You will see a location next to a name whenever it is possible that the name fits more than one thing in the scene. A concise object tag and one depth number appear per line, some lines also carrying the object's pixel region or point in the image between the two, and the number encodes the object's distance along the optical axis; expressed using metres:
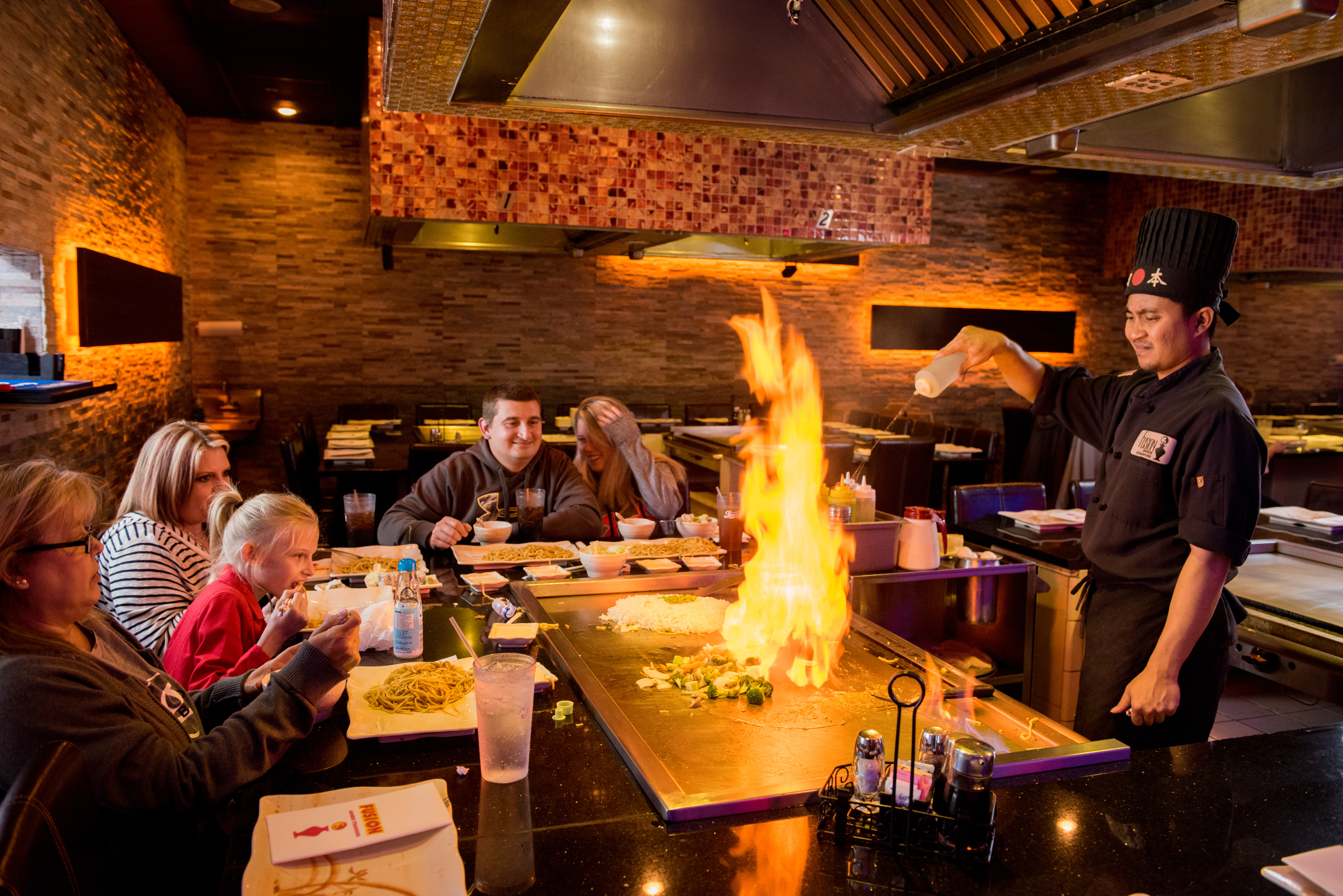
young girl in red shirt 1.98
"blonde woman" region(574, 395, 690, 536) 4.09
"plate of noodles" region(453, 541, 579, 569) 2.89
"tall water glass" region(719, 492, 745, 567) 2.92
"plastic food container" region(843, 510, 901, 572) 2.97
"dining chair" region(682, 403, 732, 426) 9.20
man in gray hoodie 3.60
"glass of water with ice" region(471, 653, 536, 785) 1.46
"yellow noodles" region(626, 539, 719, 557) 3.08
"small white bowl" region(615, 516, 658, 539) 3.33
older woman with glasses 1.32
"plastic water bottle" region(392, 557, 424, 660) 2.04
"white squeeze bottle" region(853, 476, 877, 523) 3.09
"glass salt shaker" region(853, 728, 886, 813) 1.31
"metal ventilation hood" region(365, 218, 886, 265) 6.84
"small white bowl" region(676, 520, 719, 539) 3.39
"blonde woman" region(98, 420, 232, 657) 2.32
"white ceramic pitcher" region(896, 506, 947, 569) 3.04
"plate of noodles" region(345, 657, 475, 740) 1.64
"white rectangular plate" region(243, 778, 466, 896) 1.16
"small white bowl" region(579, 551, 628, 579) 2.78
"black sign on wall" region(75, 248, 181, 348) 4.84
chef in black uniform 2.09
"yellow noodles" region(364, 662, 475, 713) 1.73
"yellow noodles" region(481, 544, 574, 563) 2.93
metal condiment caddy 1.26
